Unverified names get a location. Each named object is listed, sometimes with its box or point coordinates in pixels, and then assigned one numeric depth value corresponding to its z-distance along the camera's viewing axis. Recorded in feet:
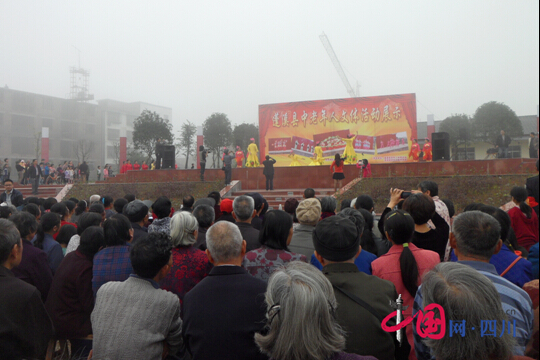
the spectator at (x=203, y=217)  12.14
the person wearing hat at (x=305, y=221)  10.44
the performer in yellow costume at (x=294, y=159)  75.98
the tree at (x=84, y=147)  135.95
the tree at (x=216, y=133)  105.19
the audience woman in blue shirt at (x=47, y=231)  12.10
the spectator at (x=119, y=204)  17.19
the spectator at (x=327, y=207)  12.97
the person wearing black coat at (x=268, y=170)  46.62
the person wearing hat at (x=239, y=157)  61.14
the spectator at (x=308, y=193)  18.05
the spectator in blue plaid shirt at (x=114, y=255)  8.83
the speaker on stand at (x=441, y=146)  50.49
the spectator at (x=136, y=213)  12.76
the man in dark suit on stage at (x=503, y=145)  50.72
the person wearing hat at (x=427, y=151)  58.18
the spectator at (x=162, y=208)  13.19
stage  45.50
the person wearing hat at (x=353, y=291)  5.66
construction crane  183.93
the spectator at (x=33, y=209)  15.28
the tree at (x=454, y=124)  90.12
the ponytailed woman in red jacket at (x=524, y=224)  12.14
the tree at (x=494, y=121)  85.45
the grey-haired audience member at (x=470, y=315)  4.25
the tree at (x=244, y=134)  105.50
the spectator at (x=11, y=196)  23.77
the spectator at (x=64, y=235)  12.70
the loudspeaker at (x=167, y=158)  58.65
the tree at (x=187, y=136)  112.06
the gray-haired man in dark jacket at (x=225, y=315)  6.07
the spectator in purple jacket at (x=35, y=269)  9.42
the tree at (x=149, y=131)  95.71
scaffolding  171.41
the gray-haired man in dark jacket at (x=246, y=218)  10.74
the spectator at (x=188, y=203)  16.46
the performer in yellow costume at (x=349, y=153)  58.59
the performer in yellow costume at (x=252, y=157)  59.47
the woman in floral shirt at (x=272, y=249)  8.15
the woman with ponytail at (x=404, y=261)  7.70
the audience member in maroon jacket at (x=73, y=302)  9.05
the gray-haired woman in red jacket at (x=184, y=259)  8.70
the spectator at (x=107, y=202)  19.42
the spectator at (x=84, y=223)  11.74
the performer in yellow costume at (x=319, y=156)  68.52
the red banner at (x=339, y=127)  71.97
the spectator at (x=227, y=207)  14.20
